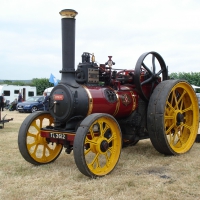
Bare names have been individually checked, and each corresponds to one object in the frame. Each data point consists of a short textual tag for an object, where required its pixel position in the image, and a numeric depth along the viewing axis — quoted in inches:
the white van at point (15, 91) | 1073.5
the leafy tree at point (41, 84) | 1651.1
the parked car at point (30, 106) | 769.6
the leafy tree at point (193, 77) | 1469.0
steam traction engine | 176.6
